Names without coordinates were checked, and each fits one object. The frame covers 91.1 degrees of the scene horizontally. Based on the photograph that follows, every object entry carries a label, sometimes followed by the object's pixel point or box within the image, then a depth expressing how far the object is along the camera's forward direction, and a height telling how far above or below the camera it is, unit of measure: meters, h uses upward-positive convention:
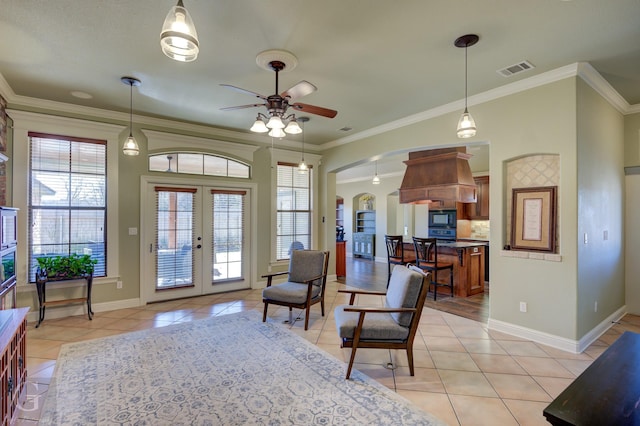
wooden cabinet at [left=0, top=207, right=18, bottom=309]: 3.05 -0.42
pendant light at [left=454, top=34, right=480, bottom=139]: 2.70 +0.91
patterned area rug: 2.18 -1.40
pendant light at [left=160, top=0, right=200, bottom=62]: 1.53 +0.89
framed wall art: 3.46 -0.05
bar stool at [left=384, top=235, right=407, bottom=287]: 6.06 -0.68
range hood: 5.43 +0.67
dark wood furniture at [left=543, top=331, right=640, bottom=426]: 1.13 -0.72
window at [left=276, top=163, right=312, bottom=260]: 6.38 +0.11
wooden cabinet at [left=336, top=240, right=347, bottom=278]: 7.10 -1.02
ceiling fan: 2.79 +1.02
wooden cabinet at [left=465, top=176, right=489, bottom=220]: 7.57 +0.31
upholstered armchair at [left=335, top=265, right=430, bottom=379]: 2.68 -0.97
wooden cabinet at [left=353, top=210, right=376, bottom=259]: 10.38 -0.66
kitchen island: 5.57 -0.94
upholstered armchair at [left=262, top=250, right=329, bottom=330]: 3.89 -0.94
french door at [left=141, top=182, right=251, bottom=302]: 5.02 -0.46
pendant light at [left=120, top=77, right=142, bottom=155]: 3.56 +0.91
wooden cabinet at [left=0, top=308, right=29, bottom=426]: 1.84 -0.98
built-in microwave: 8.04 -0.12
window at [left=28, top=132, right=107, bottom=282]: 4.22 +0.23
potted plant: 4.02 -0.69
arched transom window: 5.13 +0.86
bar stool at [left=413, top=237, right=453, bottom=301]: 5.39 -0.80
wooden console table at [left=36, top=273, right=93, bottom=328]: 3.99 -1.08
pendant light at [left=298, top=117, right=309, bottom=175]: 4.90 +1.50
